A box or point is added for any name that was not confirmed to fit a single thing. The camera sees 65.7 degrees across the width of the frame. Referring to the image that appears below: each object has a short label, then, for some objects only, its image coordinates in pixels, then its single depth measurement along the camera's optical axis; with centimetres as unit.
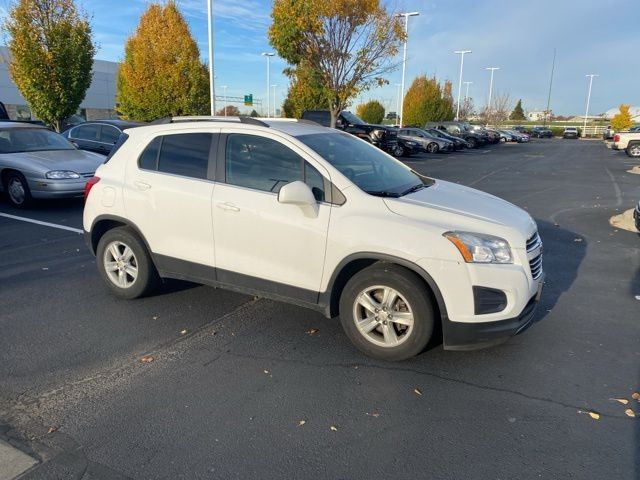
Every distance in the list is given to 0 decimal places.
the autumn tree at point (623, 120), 6153
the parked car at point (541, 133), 7225
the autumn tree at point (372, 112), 4528
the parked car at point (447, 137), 3373
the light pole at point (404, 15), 1930
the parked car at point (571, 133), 6894
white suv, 354
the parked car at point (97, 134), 1279
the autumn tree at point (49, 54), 1561
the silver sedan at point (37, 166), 899
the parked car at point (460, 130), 3956
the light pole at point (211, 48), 1858
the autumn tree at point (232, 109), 4413
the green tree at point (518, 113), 11434
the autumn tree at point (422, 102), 4628
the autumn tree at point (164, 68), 2072
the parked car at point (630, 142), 2886
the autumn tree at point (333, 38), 1794
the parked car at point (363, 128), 2228
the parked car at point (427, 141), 3098
